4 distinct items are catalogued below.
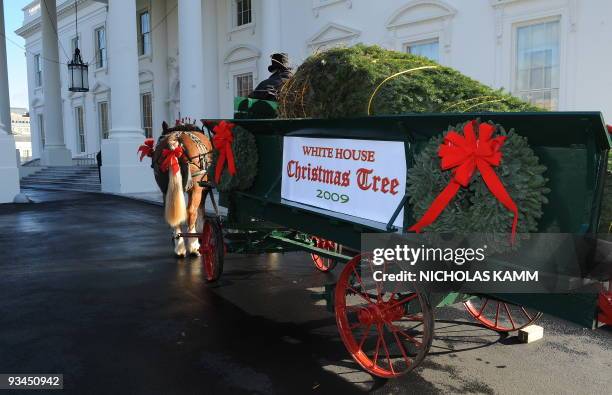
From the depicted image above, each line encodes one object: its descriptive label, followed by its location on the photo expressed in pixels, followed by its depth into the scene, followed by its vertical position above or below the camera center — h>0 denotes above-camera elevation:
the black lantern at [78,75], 16.27 +2.16
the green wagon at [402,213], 2.30 -0.54
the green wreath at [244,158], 4.76 -0.16
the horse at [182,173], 6.43 -0.40
